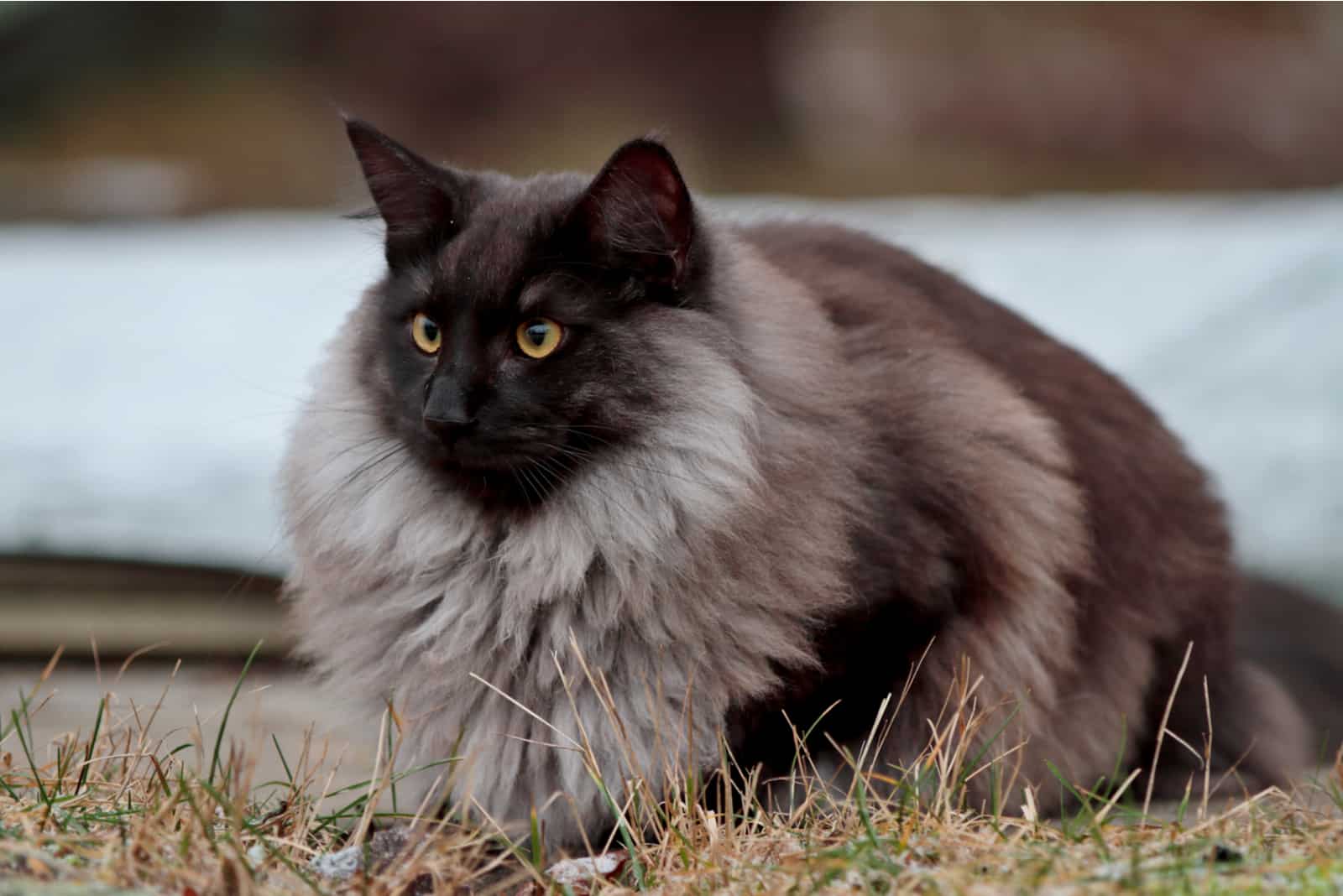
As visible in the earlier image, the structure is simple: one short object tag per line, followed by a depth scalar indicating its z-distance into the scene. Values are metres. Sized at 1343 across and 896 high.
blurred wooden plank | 8.79
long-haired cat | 5.12
